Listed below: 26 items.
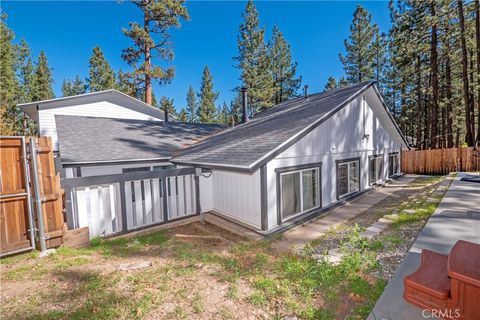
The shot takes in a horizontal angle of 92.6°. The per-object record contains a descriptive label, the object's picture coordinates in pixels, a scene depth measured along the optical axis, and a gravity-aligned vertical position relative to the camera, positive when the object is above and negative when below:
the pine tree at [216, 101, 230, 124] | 45.67 +9.14
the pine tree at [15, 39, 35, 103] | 31.66 +12.28
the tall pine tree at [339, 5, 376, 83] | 26.75 +11.49
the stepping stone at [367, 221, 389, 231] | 6.41 -2.35
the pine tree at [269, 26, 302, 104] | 29.17 +10.19
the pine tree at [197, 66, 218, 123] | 38.75 +8.65
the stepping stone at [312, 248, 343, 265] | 4.75 -2.40
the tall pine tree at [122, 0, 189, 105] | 18.83 +9.51
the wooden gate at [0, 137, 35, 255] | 4.83 -0.88
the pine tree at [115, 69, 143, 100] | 20.12 +6.10
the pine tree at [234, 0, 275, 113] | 26.06 +10.31
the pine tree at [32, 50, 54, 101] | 32.34 +10.30
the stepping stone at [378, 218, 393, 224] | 6.79 -2.34
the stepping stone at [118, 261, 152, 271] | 4.68 -2.35
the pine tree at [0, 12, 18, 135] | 24.93 +10.20
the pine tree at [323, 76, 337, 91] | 36.09 +9.83
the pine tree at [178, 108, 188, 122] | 50.00 +8.08
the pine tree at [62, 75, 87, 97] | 38.09 +12.12
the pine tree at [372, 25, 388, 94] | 27.30 +10.56
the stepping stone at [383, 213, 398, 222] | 7.05 -2.33
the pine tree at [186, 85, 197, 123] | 53.66 +11.03
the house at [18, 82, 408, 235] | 6.40 -0.57
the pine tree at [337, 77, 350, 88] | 30.74 +8.71
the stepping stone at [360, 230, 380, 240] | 5.80 -2.36
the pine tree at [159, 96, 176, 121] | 48.66 +10.38
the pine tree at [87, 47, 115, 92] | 29.92 +10.43
